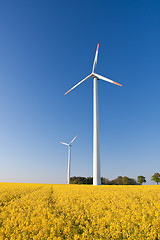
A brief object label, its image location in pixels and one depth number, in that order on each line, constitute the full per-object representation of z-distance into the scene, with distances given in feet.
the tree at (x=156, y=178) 326.46
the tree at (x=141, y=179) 400.67
